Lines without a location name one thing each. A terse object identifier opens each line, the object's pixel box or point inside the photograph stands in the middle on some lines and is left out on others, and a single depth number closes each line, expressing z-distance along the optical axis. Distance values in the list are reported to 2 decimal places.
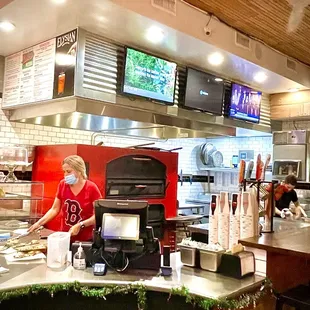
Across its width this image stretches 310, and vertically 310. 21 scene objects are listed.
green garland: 2.02
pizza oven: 4.36
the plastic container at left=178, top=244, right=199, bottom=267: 2.48
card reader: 2.26
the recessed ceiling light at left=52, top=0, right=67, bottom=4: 3.12
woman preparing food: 3.69
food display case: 3.82
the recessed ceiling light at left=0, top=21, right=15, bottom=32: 3.59
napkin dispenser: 2.30
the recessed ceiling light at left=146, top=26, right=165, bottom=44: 3.68
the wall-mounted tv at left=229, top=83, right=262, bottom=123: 5.51
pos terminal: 2.38
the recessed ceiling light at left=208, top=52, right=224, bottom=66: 4.44
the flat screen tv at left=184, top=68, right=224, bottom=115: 4.79
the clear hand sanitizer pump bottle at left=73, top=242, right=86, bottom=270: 2.37
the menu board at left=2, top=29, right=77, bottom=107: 3.75
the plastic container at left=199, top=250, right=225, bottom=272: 2.39
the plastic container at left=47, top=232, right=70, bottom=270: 2.39
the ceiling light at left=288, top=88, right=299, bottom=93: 6.09
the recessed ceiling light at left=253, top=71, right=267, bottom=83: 5.14
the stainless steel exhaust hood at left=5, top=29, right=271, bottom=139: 3.80
